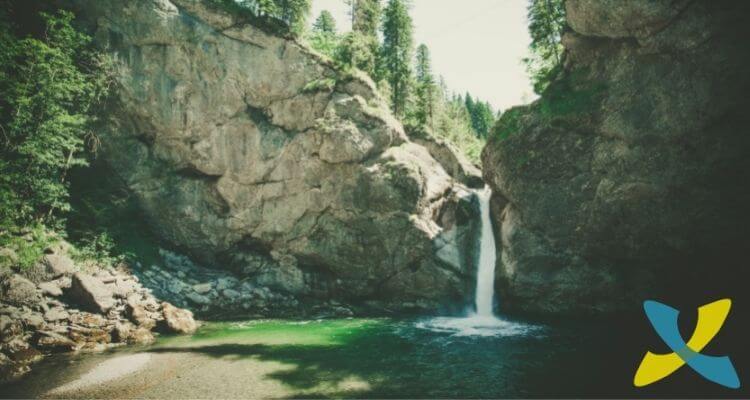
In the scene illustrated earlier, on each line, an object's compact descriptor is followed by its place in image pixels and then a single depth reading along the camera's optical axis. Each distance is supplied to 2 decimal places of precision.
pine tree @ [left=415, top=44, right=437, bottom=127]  43.84
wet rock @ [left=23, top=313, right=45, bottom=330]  16.19
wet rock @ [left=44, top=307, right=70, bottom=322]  17.34
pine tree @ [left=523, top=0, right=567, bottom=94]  31.34
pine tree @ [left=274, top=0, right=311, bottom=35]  35.28
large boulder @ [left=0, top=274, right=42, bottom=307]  17.12
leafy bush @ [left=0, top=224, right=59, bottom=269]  18.44
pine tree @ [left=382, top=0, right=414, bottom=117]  42.91
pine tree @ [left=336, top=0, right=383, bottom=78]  39.00
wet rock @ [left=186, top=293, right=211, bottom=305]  24.03
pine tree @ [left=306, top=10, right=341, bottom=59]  32.44
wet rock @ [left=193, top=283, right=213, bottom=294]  24.79
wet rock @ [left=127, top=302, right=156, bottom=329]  19.64
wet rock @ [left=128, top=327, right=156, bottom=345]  17.95
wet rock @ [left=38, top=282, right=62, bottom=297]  18.67
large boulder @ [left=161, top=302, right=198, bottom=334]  20.02
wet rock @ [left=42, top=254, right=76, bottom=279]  19.84
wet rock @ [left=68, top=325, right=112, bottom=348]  16.77
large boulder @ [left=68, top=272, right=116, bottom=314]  19.06
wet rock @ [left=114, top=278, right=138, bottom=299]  20.83
